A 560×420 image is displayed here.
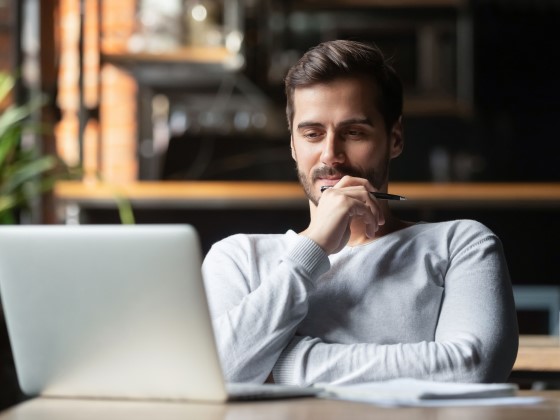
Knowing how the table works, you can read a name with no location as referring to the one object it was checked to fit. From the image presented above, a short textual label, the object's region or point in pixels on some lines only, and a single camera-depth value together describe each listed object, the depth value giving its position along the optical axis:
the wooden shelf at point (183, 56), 5.11
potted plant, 3.66
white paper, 2.08
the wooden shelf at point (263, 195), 4.73
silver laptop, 2.02
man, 2.34
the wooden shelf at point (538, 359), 2.58
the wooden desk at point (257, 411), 2.00
